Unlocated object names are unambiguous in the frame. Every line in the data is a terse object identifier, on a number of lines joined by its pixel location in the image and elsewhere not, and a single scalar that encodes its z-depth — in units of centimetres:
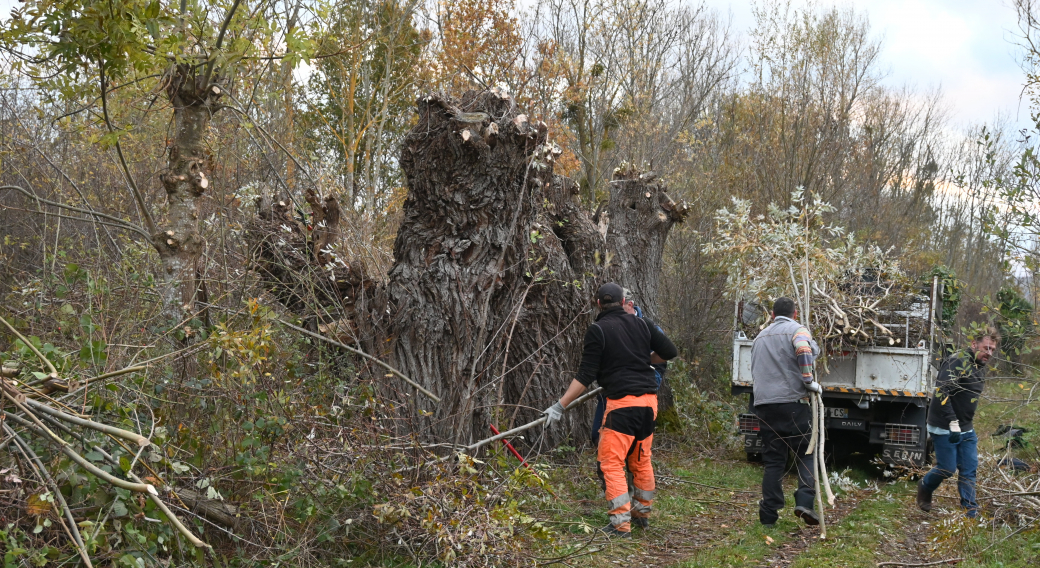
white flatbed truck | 939
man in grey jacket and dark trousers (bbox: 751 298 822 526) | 668
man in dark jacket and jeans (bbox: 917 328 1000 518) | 682
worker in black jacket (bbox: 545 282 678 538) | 614
